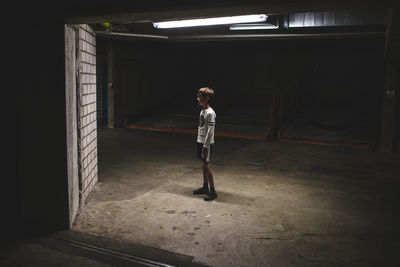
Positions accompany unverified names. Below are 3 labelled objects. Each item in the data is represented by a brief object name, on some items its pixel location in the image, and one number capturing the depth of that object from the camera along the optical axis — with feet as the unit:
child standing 16.39
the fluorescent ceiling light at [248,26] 24.77
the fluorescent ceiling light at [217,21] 16.26
